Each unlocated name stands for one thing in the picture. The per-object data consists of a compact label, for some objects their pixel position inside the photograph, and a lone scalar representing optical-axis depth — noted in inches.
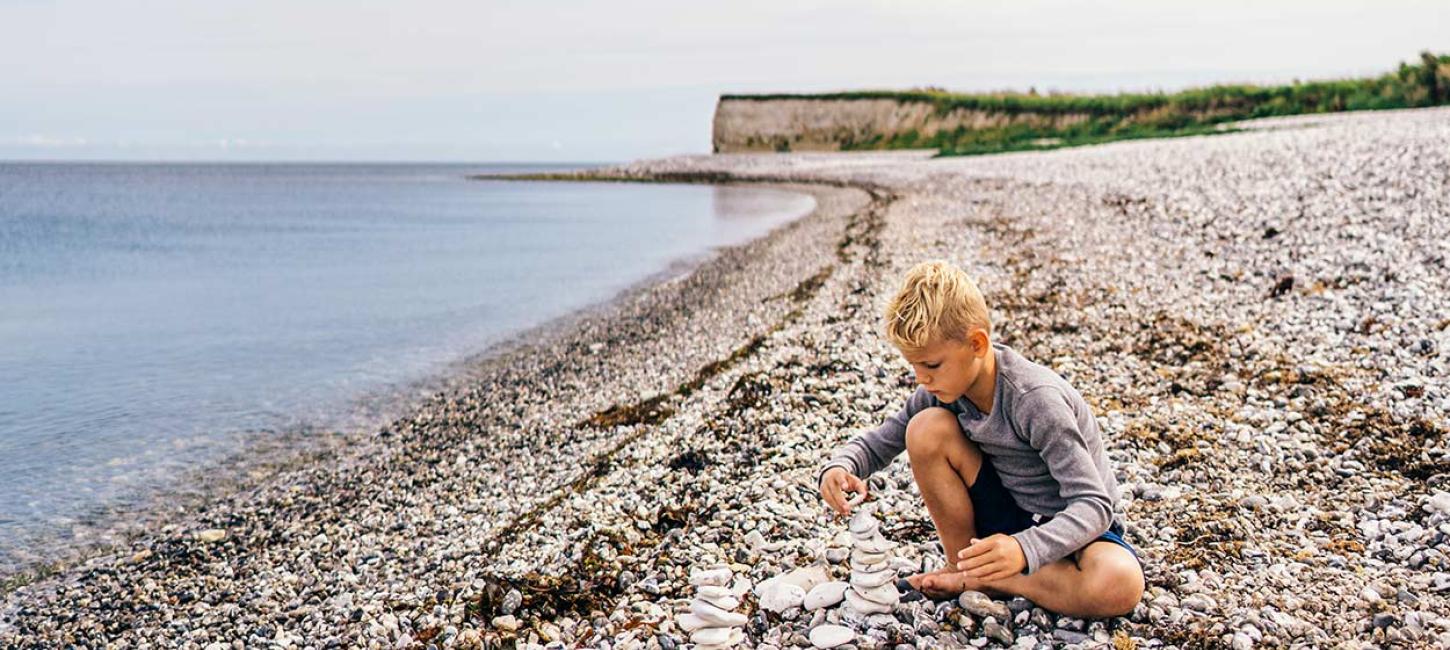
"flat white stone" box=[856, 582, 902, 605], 167.0
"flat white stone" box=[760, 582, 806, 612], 173.5
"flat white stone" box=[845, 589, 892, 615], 167.2
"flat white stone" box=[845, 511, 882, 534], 173.3
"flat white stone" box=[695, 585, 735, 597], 175.0
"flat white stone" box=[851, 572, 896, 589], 166.9
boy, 144.2
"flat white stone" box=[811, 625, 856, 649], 161.5
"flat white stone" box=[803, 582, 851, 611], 172.6
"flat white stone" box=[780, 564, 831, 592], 179.0
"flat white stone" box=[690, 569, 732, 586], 181.8
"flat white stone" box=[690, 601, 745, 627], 169.6
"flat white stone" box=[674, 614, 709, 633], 171.6
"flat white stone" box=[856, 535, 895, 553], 173.5
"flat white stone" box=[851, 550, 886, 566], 174.2
